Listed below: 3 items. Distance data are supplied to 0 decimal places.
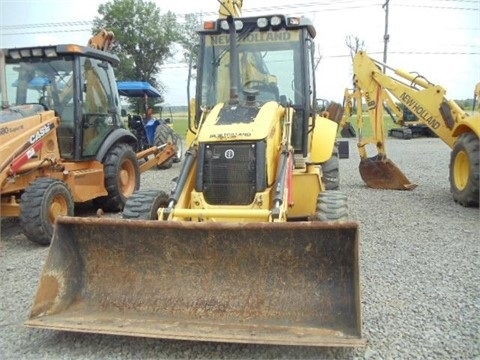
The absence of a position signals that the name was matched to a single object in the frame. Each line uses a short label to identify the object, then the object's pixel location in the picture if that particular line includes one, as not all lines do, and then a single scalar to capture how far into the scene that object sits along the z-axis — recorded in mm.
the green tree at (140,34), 40469
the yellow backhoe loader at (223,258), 3160
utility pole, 30259
